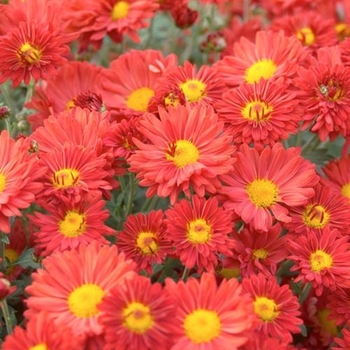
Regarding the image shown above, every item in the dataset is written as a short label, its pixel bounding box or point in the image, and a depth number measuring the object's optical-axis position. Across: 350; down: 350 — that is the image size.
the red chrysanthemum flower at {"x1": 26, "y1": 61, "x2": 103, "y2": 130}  0.59
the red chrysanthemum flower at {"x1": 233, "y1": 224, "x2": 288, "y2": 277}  0.50
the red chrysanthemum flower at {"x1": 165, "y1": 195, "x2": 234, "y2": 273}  0.47
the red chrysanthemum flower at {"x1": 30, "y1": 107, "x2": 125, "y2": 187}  0.50
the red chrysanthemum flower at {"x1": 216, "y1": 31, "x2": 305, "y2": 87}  0.57
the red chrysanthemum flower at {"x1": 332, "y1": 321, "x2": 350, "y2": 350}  0.48
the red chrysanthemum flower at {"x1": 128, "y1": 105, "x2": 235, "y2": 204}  0.49
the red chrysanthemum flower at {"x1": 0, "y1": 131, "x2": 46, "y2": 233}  0.46
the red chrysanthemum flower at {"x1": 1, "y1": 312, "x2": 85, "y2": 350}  0.41
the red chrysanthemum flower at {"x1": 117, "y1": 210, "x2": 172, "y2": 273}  0.49
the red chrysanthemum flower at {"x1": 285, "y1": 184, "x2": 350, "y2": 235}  0.51
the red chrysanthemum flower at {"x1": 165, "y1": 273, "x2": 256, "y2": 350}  0.42
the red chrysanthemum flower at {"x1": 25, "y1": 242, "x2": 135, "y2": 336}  0.43
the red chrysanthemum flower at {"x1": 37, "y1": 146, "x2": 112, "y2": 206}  0.48
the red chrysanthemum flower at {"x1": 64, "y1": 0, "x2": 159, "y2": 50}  0.61
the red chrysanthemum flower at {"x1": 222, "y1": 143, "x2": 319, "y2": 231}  0.50
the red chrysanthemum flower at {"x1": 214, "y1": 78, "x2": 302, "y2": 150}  0.52
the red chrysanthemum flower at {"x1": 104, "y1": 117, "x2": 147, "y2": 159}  0.50
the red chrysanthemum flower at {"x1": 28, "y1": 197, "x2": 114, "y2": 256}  0.47
